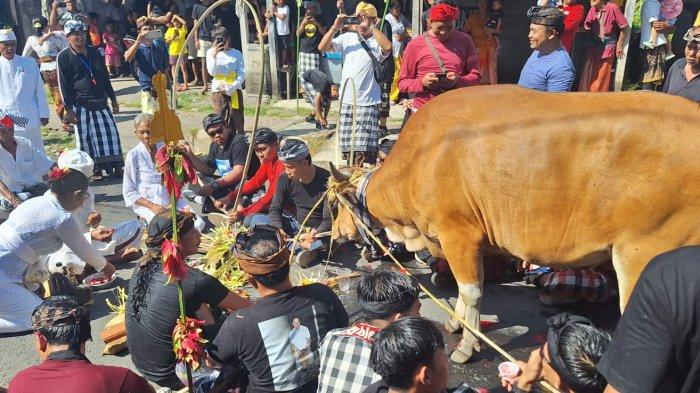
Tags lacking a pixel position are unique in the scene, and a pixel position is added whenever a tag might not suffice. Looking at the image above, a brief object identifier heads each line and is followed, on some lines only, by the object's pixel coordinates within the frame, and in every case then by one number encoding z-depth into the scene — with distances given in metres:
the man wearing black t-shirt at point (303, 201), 5.85
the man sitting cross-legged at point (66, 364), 2.81
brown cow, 3.57
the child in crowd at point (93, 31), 15.61
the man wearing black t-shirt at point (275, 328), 3.20
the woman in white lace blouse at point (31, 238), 4.80
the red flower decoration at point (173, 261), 3.15
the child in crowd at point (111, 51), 16.42
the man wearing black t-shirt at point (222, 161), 6.84
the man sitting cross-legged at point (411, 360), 2.32
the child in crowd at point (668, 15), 10.21
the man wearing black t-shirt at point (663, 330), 1.73
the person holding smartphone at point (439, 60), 5.86
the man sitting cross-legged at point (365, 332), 2.83
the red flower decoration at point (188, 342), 3.25
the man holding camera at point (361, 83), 8.15
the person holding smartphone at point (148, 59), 10.98
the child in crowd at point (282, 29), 12.34
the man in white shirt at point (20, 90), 8.22
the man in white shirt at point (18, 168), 6.83
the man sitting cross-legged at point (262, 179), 6.36
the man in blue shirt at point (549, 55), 5.44
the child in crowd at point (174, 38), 14.16
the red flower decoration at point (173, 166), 3.28
